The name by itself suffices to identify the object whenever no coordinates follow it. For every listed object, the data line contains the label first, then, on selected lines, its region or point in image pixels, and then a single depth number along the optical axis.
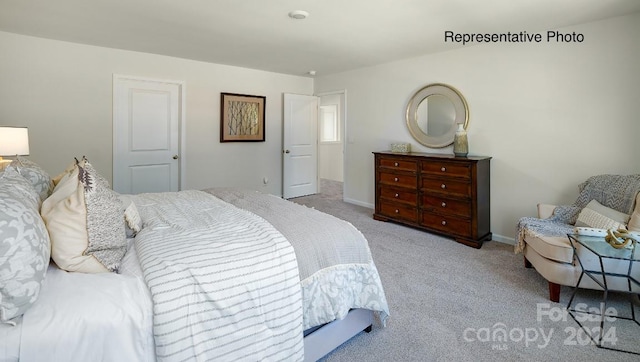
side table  1.97
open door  5.99
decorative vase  3.83
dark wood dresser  3.60
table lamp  2.79
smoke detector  2.86
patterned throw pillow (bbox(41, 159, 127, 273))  1.25
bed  1.04
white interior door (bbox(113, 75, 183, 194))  4.33
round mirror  4.11
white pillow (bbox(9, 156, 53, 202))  1.69
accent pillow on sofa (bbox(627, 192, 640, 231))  2.29
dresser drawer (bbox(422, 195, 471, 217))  3.65
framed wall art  5.19
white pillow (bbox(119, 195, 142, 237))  1.73
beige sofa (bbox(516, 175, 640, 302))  2.14
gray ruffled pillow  0.98
